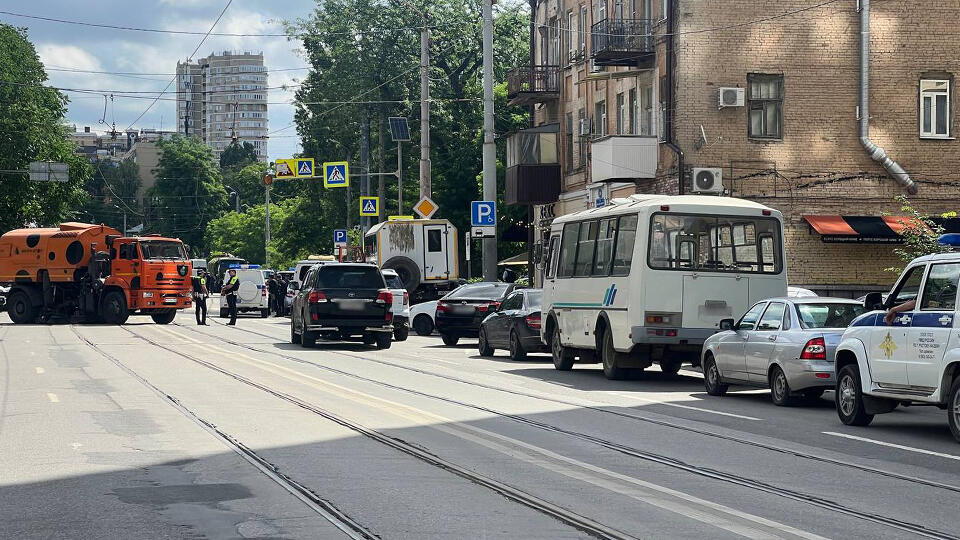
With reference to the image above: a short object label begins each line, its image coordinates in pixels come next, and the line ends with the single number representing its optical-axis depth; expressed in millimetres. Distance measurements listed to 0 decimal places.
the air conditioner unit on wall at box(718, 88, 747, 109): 37750
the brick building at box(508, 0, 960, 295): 38188
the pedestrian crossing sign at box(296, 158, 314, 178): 58062
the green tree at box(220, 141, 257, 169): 177625
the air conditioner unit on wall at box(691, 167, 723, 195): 37344
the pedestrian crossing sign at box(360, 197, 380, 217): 57062
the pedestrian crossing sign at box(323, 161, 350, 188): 58519
